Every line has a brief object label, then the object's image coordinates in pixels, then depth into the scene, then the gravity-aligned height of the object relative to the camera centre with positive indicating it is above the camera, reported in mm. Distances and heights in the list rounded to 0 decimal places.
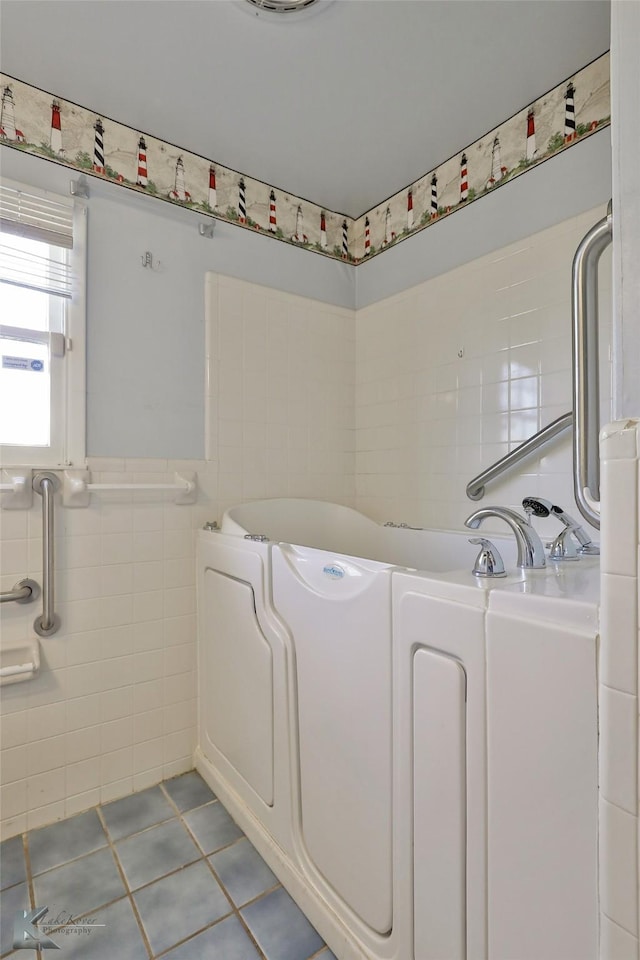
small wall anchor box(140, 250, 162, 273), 1866 +846
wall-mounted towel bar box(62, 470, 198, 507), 1653 -29
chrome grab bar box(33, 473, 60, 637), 1574 -266
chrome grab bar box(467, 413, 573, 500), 1562 +91
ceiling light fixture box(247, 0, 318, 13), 1362 +1350
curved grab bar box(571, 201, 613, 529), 878 +227
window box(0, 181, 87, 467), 1618 +532
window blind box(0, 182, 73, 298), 1598 +822
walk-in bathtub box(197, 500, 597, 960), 799 -563
